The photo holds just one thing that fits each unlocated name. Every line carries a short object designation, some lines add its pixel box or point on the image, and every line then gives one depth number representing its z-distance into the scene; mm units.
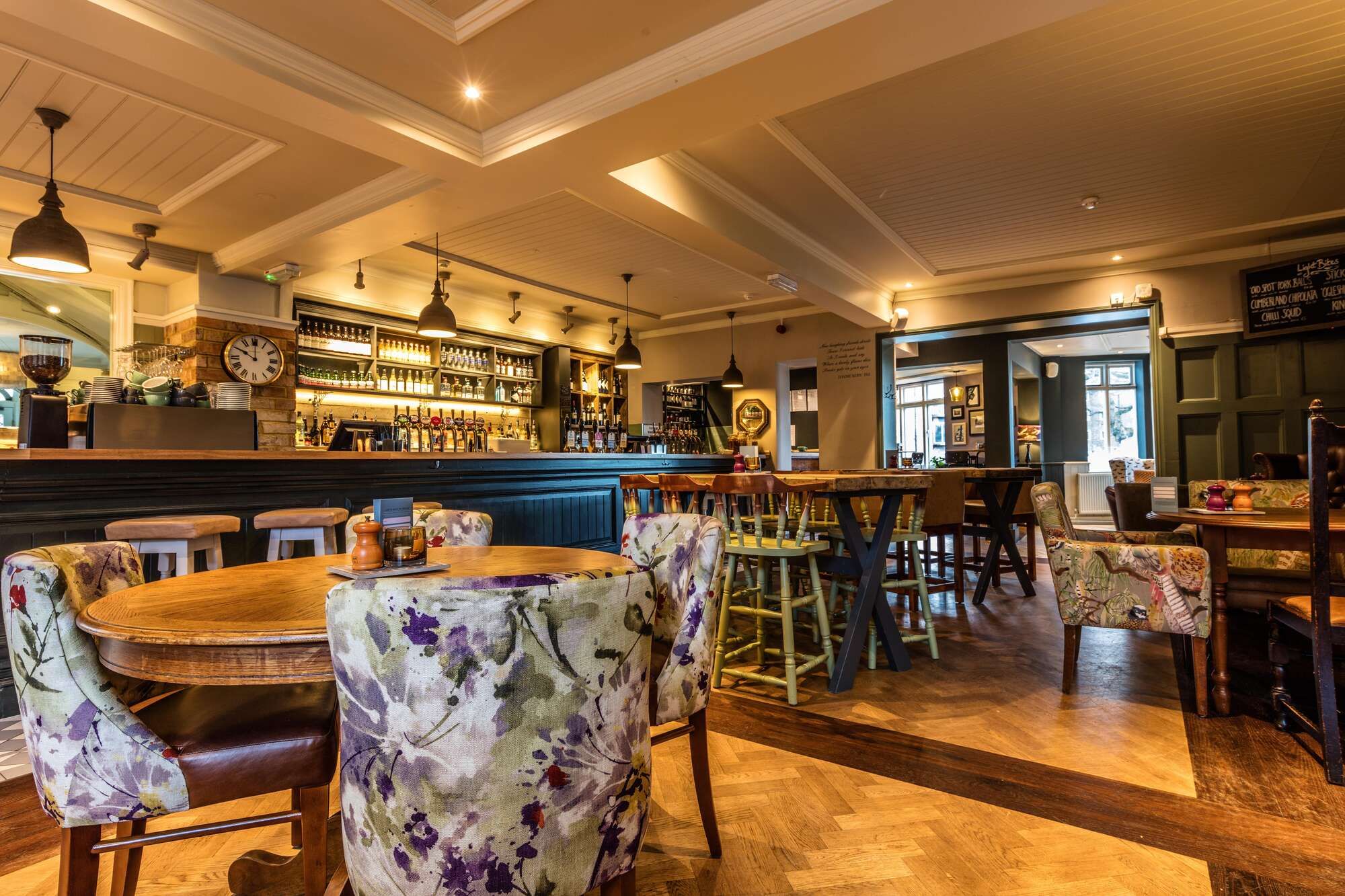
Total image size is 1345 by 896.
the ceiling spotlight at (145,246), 4988
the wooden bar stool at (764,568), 2846
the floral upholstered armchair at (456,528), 2527
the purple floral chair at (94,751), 1206
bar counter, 2975
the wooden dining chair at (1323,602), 2207
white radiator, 11766
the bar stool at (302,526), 3371
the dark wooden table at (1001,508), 5176
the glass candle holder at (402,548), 1707
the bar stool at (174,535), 2865
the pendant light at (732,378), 8047
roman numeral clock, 5582
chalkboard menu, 5227
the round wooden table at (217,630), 1136
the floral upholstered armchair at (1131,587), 2729
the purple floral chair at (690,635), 1723
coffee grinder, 2918
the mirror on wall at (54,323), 6145
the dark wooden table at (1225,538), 2523
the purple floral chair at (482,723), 882
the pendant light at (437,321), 5211
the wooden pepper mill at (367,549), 1650
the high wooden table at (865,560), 3070
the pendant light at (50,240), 3502
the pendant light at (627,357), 6984
